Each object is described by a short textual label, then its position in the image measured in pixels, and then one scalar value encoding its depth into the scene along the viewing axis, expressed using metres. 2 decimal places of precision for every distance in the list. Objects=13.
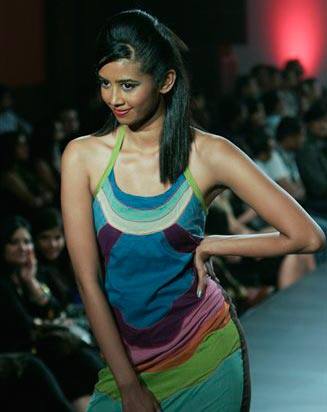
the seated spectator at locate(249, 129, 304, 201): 10.72
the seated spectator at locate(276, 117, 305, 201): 11.21
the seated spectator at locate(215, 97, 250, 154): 12.57
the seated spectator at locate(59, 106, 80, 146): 11.56
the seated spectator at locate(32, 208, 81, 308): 6.98
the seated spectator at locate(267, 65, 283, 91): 16.75
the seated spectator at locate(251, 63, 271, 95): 16.87
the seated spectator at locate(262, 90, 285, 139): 14.34
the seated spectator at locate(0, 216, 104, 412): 5.66
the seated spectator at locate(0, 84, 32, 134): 11.74
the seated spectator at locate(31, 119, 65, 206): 10.22
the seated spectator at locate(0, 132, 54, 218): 9.18
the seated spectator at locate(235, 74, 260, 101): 15.65
